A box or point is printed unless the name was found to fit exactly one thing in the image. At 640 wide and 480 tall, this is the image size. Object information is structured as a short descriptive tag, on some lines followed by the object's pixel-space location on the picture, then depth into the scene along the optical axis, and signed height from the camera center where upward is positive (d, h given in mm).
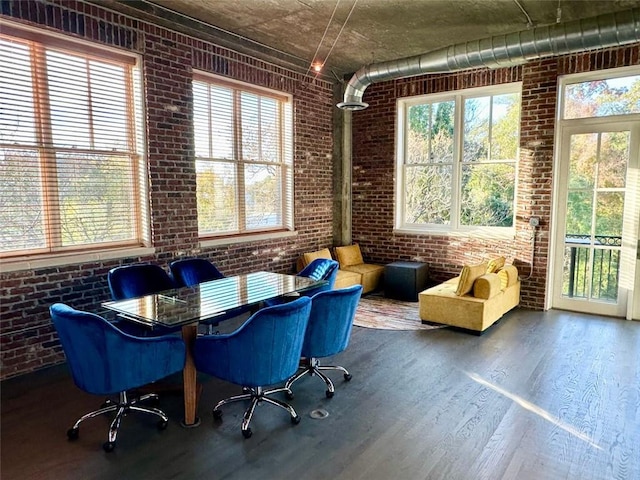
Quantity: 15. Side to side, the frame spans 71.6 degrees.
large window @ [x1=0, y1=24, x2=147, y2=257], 3664 +478
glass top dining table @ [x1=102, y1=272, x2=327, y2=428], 2951 -766
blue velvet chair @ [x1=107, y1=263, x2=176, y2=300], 3891 -736
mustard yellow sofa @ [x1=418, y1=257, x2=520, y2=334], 4758 -1104
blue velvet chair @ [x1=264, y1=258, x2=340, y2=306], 3999 -753
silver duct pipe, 4090 +1601
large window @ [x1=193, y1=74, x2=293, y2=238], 5246 +546
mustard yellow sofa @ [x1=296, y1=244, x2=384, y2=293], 6352 -1037
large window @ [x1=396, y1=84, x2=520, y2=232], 6035 +575
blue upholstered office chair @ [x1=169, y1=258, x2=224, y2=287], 4422 -728
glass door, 5164 -230
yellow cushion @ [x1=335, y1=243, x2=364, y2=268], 6922 -878
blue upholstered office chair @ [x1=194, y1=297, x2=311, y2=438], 2736 -951
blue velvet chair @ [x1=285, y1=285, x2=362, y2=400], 3215 -925
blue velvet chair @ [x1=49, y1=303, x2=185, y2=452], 2582 -941
